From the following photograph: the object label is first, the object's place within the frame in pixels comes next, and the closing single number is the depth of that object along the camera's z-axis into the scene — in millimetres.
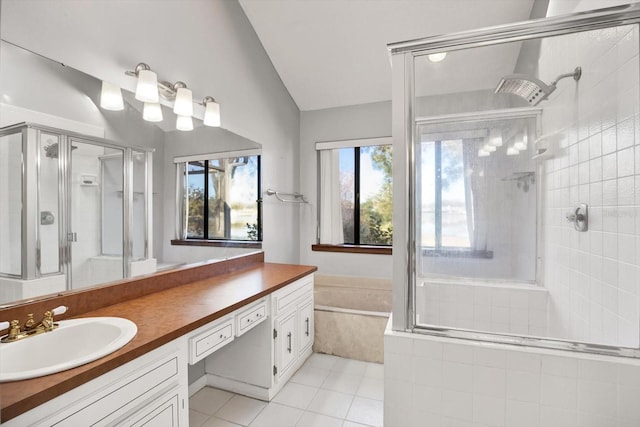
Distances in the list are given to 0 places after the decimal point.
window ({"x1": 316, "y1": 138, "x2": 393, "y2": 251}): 3453
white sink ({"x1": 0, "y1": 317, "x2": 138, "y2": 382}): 928
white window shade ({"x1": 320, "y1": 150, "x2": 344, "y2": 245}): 3564
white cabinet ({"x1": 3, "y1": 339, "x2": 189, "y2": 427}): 843
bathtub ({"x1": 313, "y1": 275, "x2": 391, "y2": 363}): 2516
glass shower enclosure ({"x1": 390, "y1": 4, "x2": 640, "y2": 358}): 1269
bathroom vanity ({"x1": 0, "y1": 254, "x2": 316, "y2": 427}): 864
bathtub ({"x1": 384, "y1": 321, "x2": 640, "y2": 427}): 1172
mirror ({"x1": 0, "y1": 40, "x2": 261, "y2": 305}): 1208
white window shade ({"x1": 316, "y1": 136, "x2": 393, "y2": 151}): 3344
